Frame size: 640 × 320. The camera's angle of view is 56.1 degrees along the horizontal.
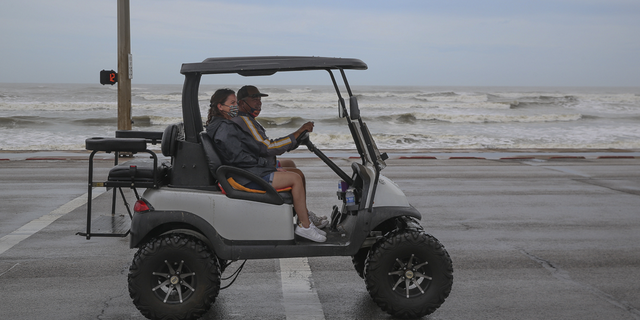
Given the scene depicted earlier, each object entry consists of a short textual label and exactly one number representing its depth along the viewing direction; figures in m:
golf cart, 4.46
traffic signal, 15.50
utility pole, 15.80
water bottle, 4.77
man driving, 4.52
